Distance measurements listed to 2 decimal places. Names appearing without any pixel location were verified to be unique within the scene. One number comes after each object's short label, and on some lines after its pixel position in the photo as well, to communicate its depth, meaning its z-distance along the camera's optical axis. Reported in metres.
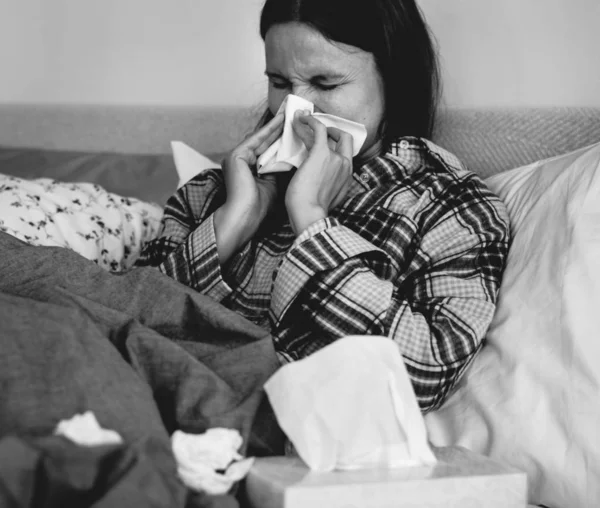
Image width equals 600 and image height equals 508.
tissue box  1.13
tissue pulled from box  1.21
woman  1.47
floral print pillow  1.74
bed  1.11
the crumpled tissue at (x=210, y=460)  1.16
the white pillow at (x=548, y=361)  1.34
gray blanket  1.04
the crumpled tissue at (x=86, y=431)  1.09
